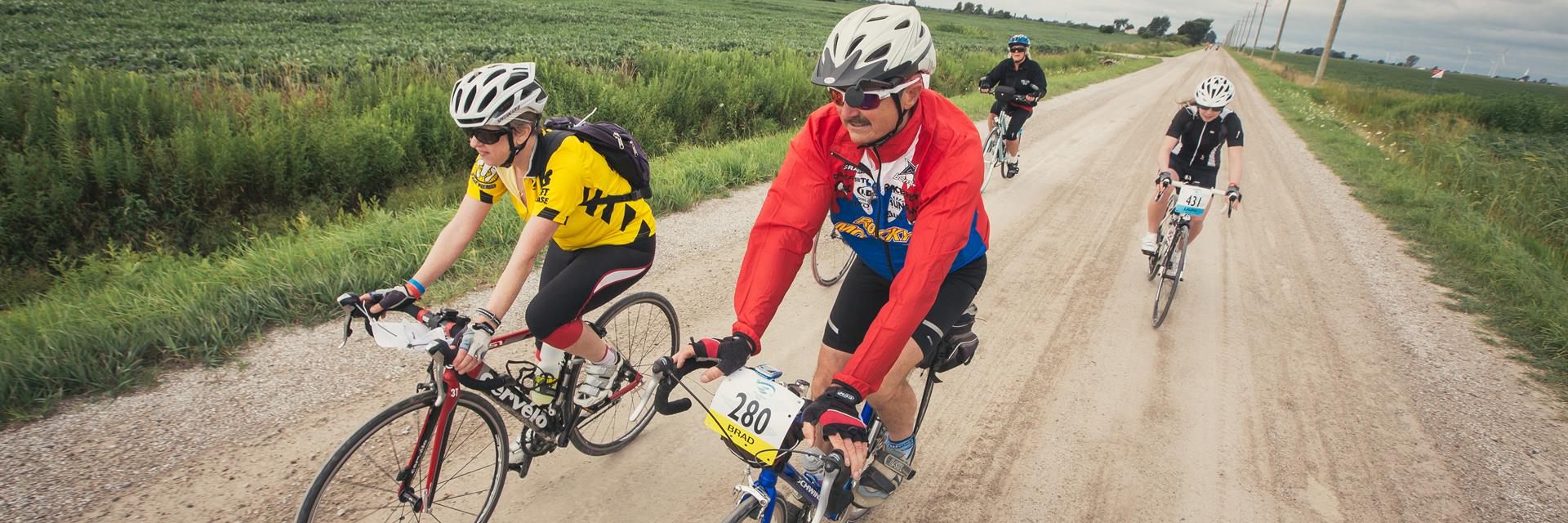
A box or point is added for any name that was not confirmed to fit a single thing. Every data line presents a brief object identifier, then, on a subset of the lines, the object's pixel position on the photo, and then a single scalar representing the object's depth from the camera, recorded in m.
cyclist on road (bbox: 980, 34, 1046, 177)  9.35
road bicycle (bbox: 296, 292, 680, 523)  2.21
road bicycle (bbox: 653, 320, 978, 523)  1.79
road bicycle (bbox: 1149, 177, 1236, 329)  5.36
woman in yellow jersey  2.51
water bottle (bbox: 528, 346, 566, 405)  2.92
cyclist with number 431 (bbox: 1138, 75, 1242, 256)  5.71
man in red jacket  1.86
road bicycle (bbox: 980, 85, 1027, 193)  9.39
